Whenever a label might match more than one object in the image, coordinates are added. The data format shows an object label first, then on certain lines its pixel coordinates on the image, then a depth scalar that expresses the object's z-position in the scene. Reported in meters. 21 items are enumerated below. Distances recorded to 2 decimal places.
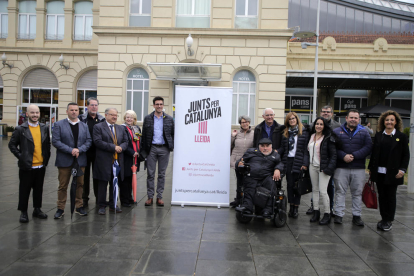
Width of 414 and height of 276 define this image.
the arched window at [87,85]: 24.09
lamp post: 17.89
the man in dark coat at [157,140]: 6.57
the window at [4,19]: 24.45
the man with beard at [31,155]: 5.24
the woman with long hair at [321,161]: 5.55
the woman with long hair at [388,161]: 5.32
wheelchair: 5.29
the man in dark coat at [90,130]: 6.27
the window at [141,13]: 17.36
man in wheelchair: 5.32
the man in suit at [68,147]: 5.52
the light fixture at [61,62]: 22.75
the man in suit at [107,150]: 5.91
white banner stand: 6.52
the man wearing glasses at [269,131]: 6.20
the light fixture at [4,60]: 23.47
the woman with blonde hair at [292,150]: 5.91
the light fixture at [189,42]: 16.16
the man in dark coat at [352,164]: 5.57
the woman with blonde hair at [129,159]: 6.47
